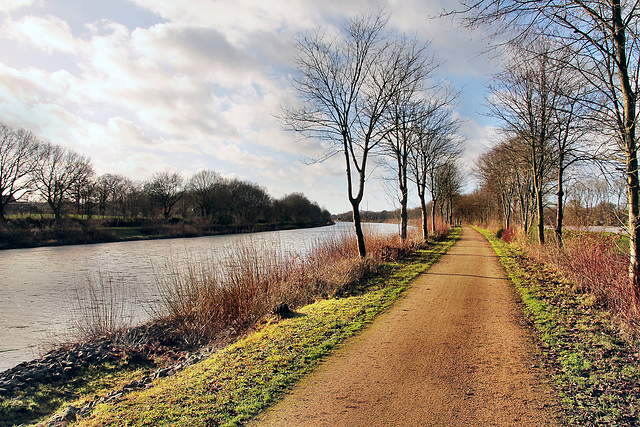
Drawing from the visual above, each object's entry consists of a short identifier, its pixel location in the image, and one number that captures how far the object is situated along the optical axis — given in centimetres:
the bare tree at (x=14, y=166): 4381
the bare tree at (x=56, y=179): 4869
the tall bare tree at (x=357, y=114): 1320
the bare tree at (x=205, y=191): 7081
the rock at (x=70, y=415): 437
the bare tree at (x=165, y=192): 6887
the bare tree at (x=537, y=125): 1162
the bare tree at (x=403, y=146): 1677
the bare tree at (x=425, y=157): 2082
